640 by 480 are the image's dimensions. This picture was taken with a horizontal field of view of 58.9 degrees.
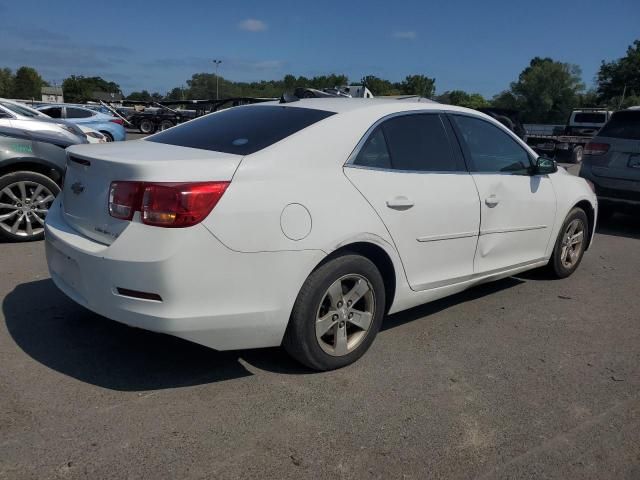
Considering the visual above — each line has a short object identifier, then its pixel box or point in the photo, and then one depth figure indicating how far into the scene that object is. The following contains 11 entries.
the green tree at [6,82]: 93.04
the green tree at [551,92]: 83.88
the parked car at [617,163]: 7.76
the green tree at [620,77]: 79.00
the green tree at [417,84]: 110.12
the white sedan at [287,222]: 2.74
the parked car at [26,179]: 5.79
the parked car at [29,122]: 7.94
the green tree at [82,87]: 99.18
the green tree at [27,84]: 97.75
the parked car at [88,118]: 14.99
